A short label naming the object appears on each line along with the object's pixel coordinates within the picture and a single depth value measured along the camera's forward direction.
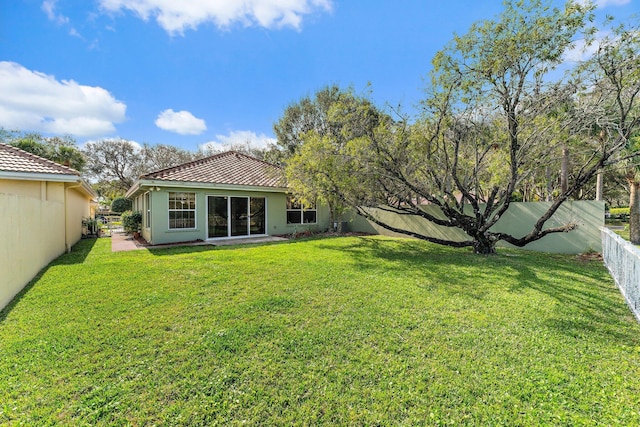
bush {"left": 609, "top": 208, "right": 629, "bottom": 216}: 30.85
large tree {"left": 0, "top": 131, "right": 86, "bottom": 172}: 23.58
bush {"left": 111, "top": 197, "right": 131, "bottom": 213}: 21.98
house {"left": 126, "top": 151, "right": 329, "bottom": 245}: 11.91
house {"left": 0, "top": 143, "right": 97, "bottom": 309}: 5.12
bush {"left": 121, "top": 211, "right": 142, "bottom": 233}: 14.12
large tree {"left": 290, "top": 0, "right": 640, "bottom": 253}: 6.85
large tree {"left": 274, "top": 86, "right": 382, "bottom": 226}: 9.77
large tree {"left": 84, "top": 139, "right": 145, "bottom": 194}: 32.22
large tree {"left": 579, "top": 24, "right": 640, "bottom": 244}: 6.03
